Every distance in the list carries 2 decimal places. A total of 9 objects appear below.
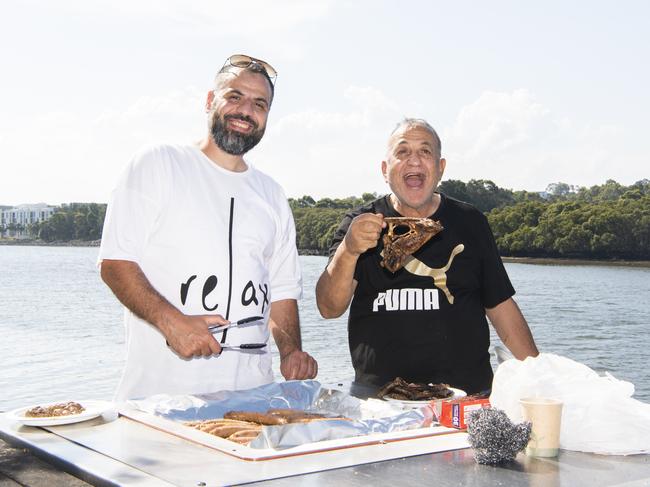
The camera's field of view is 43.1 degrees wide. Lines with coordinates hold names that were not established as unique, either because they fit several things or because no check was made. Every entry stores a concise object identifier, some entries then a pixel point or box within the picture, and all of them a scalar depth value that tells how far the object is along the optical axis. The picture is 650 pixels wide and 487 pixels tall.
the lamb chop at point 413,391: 2.93
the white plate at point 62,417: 2.50
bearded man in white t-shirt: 3.27
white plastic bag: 2.32
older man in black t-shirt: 3.74
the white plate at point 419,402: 2.78
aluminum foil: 2.27
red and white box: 2.57
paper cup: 2.26
